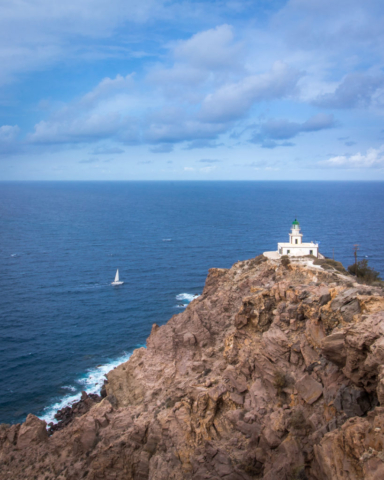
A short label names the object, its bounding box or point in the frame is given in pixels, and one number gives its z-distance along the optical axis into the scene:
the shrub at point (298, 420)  22.05
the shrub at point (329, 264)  49.90
